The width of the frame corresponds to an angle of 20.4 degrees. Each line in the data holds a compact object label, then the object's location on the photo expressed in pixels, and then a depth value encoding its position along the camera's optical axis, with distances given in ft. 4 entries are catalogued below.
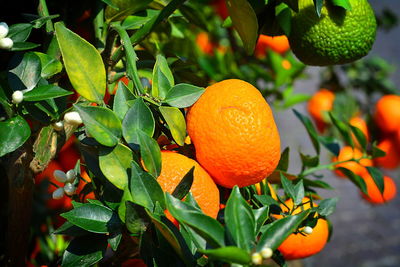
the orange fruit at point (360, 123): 4.93
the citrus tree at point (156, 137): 2.21
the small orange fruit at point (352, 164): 4.39
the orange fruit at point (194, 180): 2.28
